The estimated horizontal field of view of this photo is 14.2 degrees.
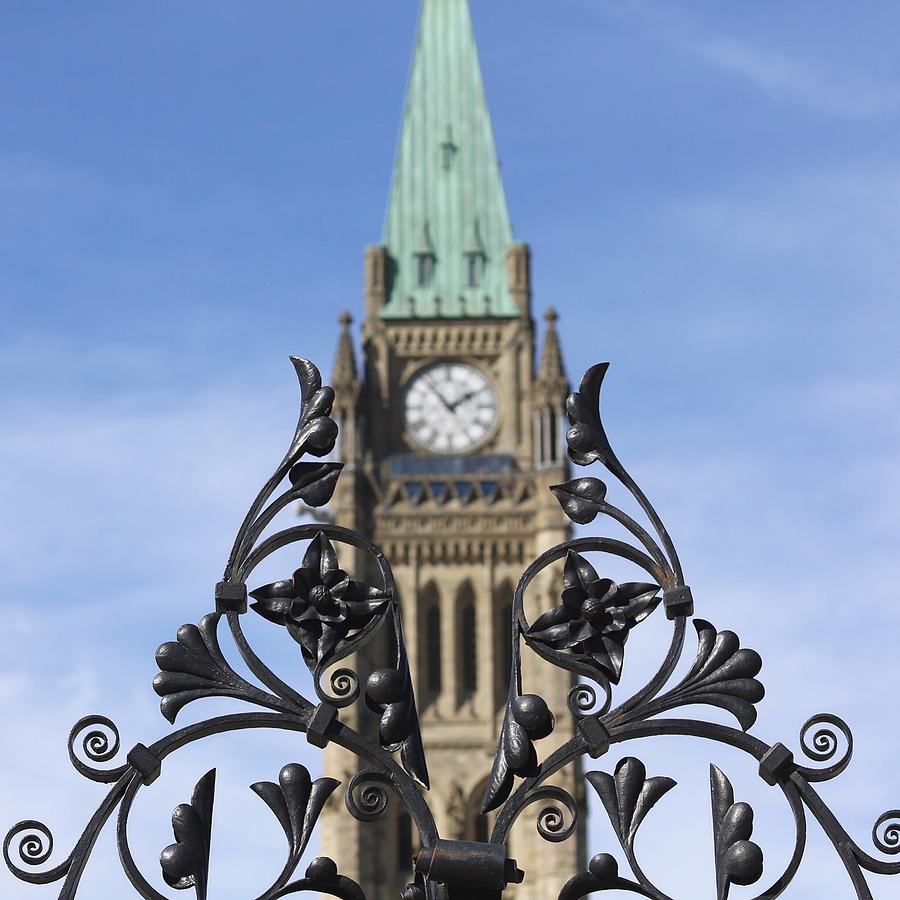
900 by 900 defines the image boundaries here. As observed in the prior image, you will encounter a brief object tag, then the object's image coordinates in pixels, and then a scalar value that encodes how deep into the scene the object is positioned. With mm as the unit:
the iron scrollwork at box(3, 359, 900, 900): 10476
